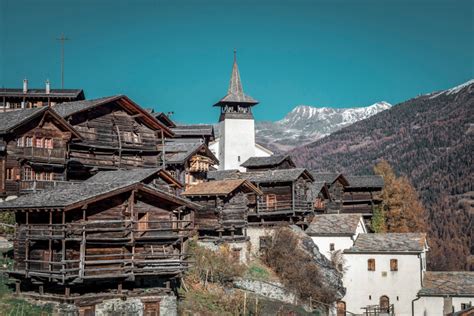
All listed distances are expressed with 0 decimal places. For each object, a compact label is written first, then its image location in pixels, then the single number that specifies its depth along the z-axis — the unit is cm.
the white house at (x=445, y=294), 5012
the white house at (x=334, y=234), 5625
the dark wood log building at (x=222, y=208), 4947
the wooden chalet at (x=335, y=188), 6975
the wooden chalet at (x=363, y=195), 7056
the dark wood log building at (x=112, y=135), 4691
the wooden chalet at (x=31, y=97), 6656
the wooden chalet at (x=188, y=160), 5678
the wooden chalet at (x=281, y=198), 5675
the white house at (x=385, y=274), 5306
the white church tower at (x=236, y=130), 7925
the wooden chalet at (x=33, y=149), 4112
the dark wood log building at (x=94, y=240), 3034
